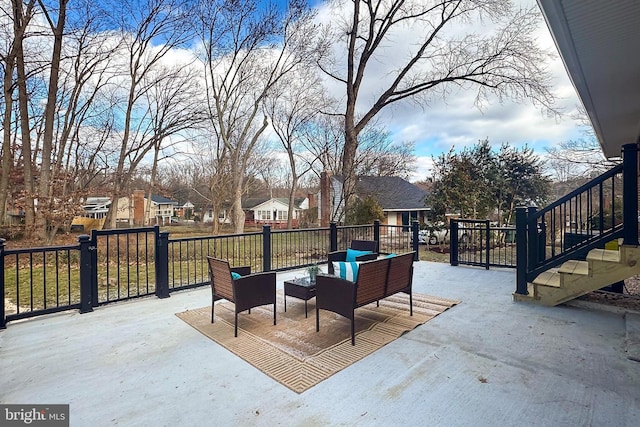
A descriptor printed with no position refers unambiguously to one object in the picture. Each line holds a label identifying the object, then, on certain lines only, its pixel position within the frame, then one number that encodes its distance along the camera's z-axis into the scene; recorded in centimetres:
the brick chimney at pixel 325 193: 1917
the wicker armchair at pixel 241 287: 346
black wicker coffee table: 396
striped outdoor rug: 275
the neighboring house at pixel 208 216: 3077
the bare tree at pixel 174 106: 1531
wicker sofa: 330
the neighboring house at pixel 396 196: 2017
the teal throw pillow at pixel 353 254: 518
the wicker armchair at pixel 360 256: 498
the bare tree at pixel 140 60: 1252
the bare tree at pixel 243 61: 1365
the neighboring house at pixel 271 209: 3509
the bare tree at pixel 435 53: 1046
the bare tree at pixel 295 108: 1609
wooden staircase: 387
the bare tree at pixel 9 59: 858
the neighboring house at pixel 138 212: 1602
